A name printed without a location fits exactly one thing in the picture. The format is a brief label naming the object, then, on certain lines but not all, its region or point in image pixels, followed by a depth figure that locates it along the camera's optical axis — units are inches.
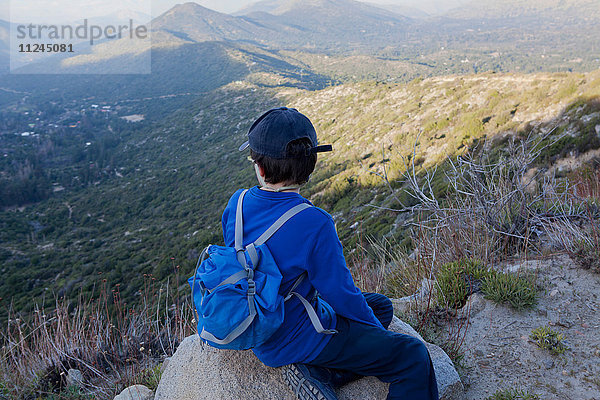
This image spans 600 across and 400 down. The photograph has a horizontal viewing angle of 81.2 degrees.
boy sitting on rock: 59.7
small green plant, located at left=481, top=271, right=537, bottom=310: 103.2
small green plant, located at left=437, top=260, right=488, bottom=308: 111.6
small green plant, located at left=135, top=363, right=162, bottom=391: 104.1
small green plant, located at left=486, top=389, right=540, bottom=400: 72.6
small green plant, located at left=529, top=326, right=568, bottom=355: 85.7
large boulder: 70.6
